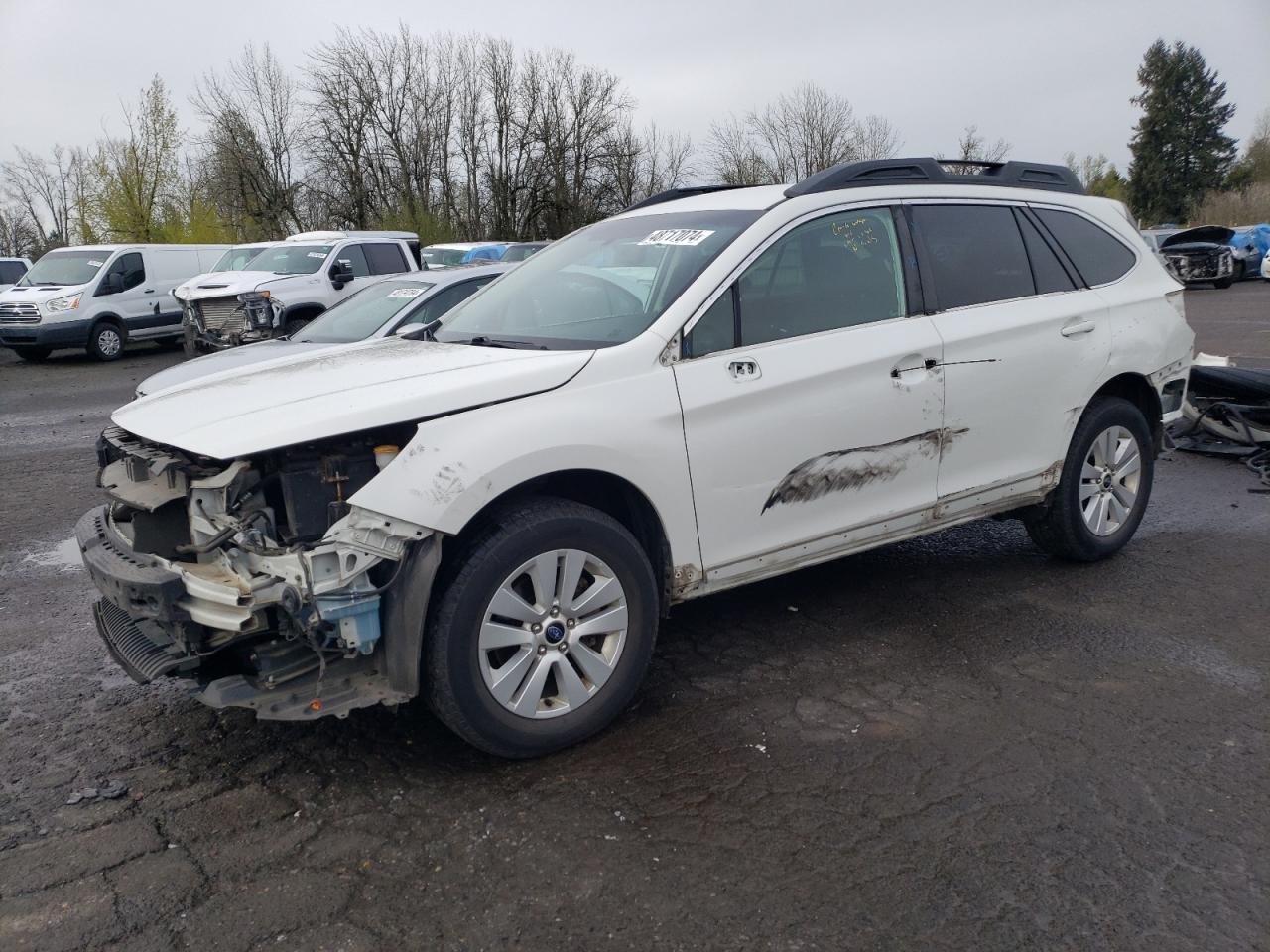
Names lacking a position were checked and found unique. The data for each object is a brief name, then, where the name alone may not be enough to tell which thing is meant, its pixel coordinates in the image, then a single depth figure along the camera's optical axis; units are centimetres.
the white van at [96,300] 1842
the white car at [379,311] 867
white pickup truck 1514
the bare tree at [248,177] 4331
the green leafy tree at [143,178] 3284
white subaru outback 326
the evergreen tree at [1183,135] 5700
